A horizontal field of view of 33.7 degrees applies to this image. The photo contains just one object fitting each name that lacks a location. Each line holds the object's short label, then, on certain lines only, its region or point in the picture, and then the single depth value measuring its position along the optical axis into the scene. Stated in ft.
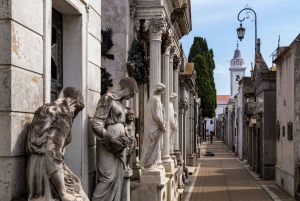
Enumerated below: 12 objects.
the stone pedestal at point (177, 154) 56.24
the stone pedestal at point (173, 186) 42.17
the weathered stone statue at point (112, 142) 19.90
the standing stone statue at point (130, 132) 21.01
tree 173.47
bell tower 388.37
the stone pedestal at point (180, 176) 55.14
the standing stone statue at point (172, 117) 44.49
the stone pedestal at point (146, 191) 34.55
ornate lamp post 88.89
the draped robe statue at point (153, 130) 33.91
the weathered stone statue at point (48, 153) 13.48
